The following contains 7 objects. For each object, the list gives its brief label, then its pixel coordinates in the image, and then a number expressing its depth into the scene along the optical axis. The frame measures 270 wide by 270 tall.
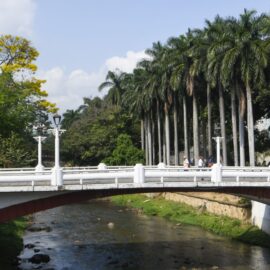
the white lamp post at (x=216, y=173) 31.31
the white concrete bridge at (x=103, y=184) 28.56
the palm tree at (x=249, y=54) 57.09
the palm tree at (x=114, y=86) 113.75
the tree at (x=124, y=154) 86.81
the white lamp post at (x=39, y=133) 34.15
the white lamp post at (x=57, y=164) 28.55
